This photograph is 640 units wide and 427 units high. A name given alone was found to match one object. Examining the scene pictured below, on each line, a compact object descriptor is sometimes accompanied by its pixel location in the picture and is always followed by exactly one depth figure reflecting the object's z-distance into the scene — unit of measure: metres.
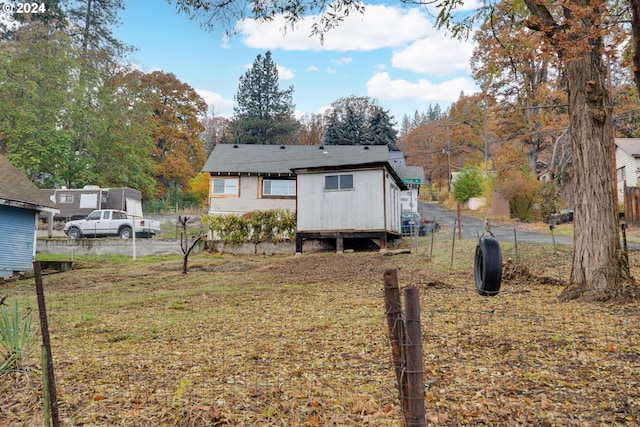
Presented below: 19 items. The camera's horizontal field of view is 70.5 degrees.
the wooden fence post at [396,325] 2.37
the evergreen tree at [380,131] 43.66
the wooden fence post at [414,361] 2.25
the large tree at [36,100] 24.77
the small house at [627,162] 26.53
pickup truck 22.69
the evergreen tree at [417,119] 97.97
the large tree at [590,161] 6.44
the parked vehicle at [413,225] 23.11
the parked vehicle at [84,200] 26.56
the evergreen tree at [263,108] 46.69
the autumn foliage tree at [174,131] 36.91
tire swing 4.98
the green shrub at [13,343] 3.91
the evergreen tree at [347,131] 44.28
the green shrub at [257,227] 18.30
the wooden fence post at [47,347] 2.87
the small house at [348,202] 16.53
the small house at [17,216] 14.93
